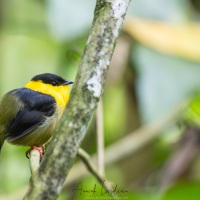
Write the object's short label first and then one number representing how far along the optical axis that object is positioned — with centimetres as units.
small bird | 636
